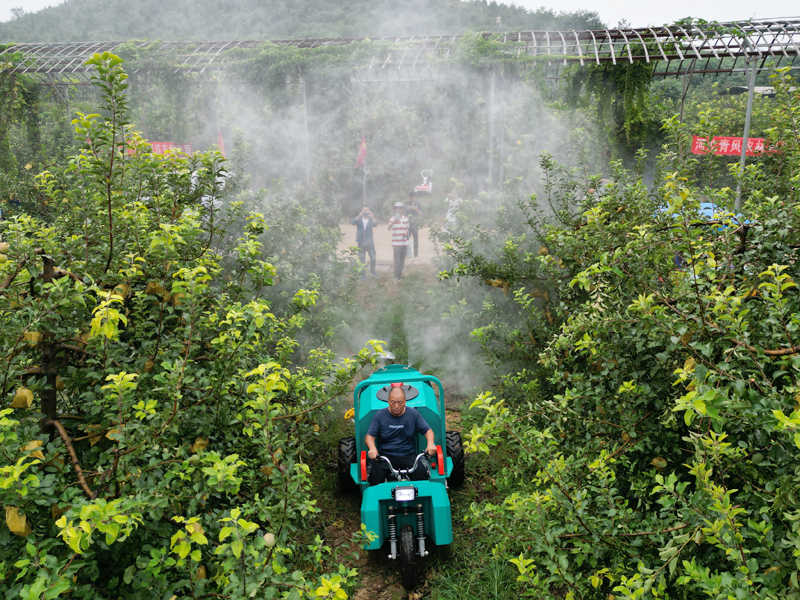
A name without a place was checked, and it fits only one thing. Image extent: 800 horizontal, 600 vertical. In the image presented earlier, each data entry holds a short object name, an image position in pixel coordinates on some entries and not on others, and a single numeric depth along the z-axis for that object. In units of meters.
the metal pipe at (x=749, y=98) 8.39
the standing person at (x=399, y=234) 10.84
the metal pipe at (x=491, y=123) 10.19
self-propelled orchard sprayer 3.85
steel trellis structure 9.15
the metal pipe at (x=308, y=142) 12.22
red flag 13.41
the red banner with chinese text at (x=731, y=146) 11.32
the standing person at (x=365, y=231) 11.04
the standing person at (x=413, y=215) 11.78
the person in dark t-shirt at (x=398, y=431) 4.33
